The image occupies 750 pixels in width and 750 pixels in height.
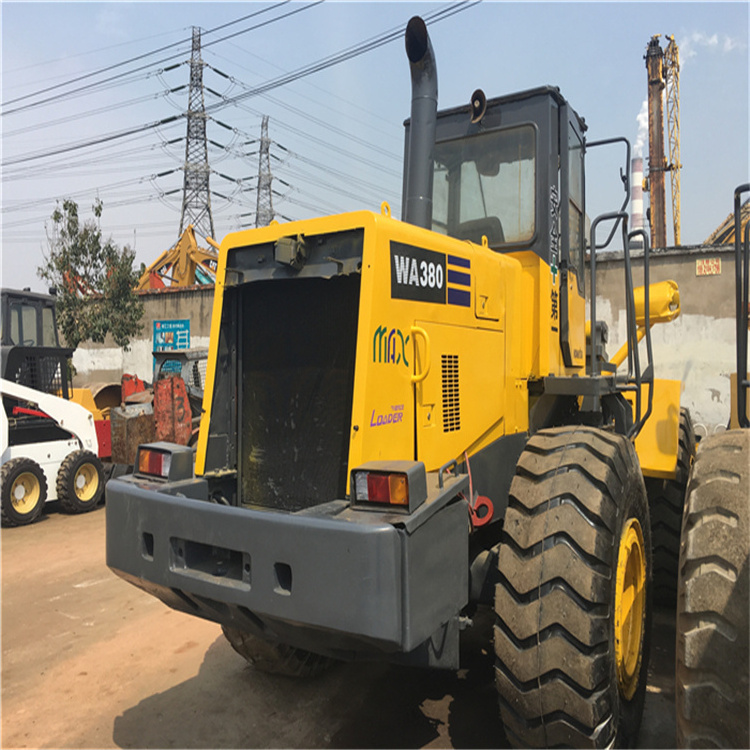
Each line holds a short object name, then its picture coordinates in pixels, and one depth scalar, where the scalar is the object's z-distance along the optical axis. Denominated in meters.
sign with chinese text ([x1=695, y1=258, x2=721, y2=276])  9.84
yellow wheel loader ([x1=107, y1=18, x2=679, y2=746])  2.39
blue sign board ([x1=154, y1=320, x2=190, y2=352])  16.59
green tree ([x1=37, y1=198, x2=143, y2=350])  15.91
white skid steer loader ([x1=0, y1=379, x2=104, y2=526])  8.05
